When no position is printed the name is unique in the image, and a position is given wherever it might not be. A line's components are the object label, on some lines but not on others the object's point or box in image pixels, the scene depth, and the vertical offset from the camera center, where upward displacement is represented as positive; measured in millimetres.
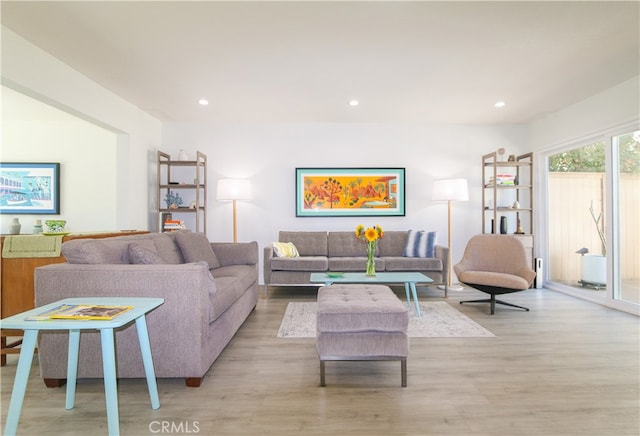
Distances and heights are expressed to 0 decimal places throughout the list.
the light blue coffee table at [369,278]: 3264 -564
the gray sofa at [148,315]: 2006 -533
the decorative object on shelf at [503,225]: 5094 -76
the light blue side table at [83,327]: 1363 -491
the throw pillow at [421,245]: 4723 -342
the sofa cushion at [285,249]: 4625 -400
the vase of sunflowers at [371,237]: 3506 -174
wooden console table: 2607 -489
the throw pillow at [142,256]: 2391 -252
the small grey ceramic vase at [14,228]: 3758 -97
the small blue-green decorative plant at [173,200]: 5089 +283
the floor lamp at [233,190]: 4977 +418
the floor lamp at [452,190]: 4941 +413
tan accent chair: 3674 -539
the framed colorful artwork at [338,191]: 5434 +438
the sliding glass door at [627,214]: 3799 +66
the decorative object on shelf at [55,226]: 3363 -67
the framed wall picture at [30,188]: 5035 +445
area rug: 3045 -985
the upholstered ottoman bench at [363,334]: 2107 -691
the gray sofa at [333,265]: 4488 -586
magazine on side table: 1423 -396
